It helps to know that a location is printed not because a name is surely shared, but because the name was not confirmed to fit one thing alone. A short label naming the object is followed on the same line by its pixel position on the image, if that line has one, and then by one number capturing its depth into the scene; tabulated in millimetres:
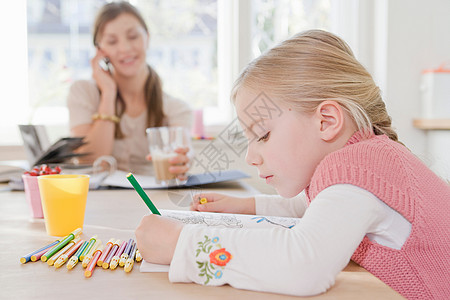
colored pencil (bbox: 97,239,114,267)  529
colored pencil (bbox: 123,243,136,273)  511
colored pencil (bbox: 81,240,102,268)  527
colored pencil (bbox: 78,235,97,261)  548
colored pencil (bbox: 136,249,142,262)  549
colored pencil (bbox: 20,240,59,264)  547
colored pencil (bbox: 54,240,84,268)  529
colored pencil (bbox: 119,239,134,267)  530
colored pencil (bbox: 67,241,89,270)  522
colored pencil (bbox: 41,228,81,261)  557
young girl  473
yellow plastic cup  692
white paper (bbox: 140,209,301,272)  665
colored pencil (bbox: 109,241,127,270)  519
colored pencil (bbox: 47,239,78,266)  537
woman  1875
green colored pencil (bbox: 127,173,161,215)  576
